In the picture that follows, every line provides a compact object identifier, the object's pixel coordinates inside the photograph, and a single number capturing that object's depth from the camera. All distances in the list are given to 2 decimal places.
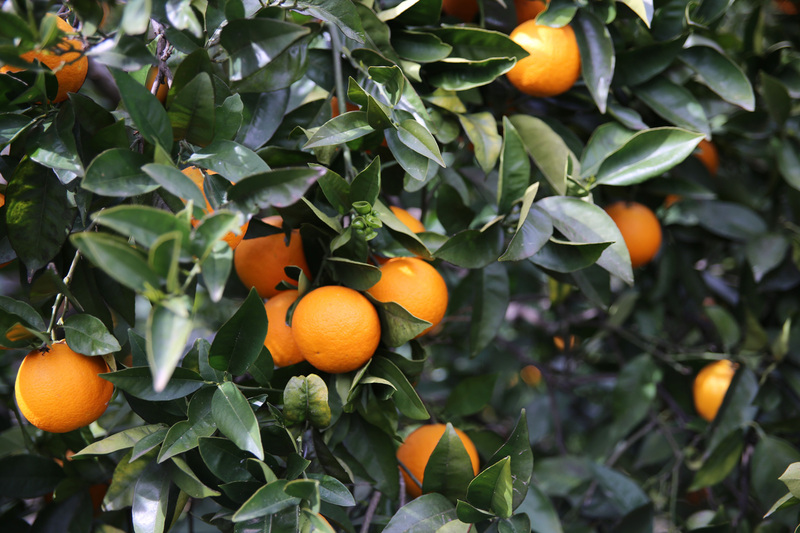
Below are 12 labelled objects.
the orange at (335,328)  2.10
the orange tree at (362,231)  2.06
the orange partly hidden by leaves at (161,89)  2.16
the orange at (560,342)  2.77
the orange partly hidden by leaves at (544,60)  2.25
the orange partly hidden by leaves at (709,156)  2.48
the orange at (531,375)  3.45
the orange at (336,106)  2.26
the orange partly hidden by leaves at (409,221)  2.20
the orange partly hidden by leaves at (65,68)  2.09
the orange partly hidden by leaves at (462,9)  2.33
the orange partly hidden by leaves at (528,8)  2.33
